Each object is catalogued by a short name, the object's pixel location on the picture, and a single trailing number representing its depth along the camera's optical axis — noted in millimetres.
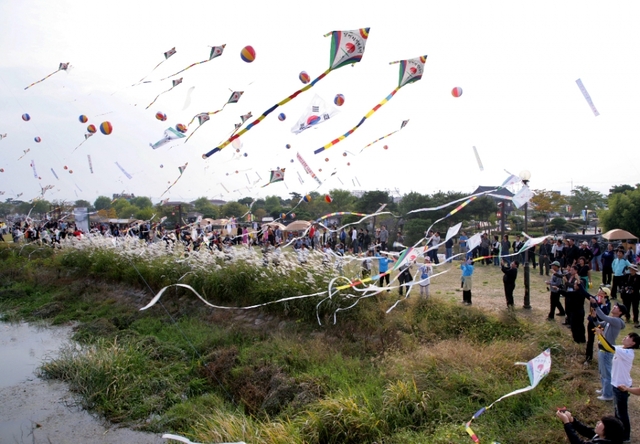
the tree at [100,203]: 78500
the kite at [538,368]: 4926
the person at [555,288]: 9000
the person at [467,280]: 10406
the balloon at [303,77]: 11922
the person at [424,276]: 10738
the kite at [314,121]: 7669
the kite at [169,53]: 9719
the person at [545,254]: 14836
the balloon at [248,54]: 7789
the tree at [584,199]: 45469
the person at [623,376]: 5033
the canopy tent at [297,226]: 25580
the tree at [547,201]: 33375
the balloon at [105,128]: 12953
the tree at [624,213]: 22781
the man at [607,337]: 5809
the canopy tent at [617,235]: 15961
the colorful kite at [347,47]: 5344
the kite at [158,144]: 7738
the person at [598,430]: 4035
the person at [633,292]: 9172
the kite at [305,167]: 15280
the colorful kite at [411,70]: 7062
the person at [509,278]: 10227
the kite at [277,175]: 12953
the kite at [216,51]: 8009
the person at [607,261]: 12344
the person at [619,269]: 10117
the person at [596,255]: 14933
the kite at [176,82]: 10062
